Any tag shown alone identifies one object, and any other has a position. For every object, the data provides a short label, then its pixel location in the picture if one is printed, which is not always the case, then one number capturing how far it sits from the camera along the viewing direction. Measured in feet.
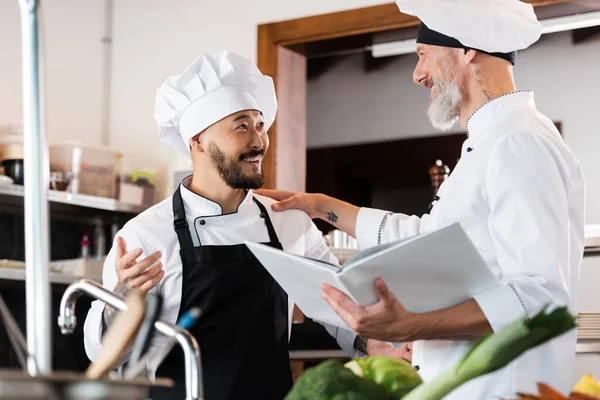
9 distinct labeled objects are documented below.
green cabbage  6.13
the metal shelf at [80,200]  14.47
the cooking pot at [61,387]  4.01
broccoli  5.80
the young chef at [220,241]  9.73
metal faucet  6.01
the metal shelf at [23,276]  14.11
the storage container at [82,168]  15.28
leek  4.52
